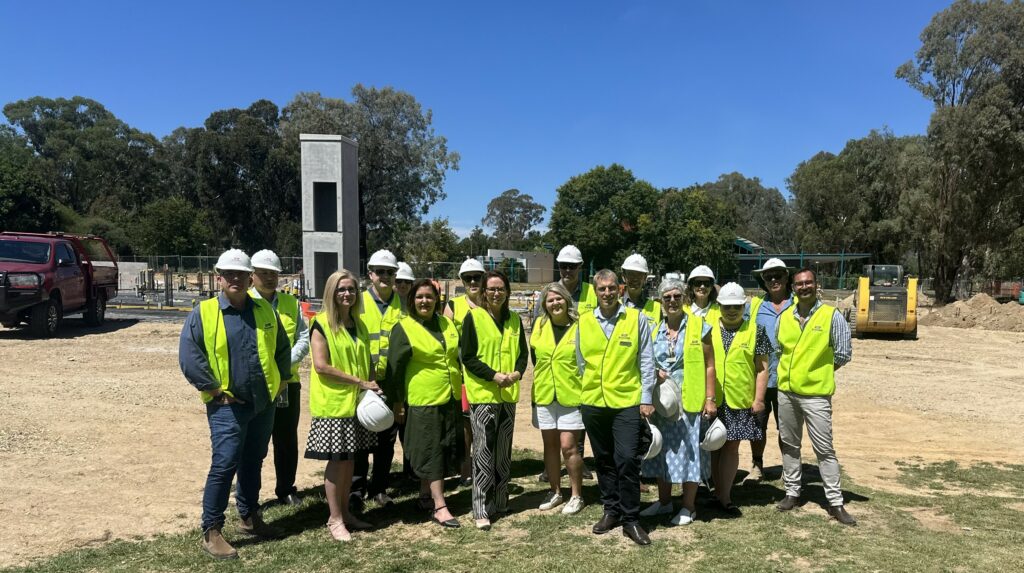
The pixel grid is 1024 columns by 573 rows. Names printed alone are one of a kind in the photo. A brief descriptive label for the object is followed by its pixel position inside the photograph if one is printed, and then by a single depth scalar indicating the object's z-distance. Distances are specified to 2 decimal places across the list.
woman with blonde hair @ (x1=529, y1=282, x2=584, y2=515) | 4.61
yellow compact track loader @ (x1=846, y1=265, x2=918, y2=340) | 18.22
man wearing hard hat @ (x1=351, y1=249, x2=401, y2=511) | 4.96
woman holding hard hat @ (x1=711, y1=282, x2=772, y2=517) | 4.75
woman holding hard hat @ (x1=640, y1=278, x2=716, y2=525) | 4.62
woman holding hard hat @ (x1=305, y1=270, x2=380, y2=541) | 4.25
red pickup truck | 13.12
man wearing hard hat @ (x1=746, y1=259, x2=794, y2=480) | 5.14
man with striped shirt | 4.72
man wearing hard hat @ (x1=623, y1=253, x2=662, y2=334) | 4.98
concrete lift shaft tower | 29.77
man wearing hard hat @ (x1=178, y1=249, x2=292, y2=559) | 3.87
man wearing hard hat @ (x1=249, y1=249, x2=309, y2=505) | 4.61
